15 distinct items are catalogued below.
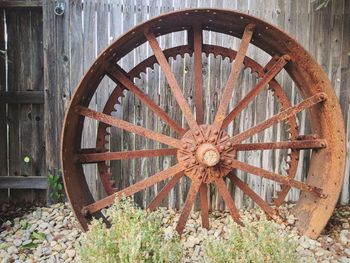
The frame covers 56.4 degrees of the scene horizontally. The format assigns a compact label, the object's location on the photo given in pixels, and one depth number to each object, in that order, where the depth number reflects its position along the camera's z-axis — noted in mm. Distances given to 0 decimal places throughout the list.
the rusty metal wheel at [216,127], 2992
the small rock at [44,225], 3404
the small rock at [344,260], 2926
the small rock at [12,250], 2985
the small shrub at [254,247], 2059
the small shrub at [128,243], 1976
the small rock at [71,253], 2979
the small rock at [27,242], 3119
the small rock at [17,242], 3107
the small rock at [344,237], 3281
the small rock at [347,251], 3096
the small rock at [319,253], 3008
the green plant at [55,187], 3754
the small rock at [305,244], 3148
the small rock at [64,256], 2946
